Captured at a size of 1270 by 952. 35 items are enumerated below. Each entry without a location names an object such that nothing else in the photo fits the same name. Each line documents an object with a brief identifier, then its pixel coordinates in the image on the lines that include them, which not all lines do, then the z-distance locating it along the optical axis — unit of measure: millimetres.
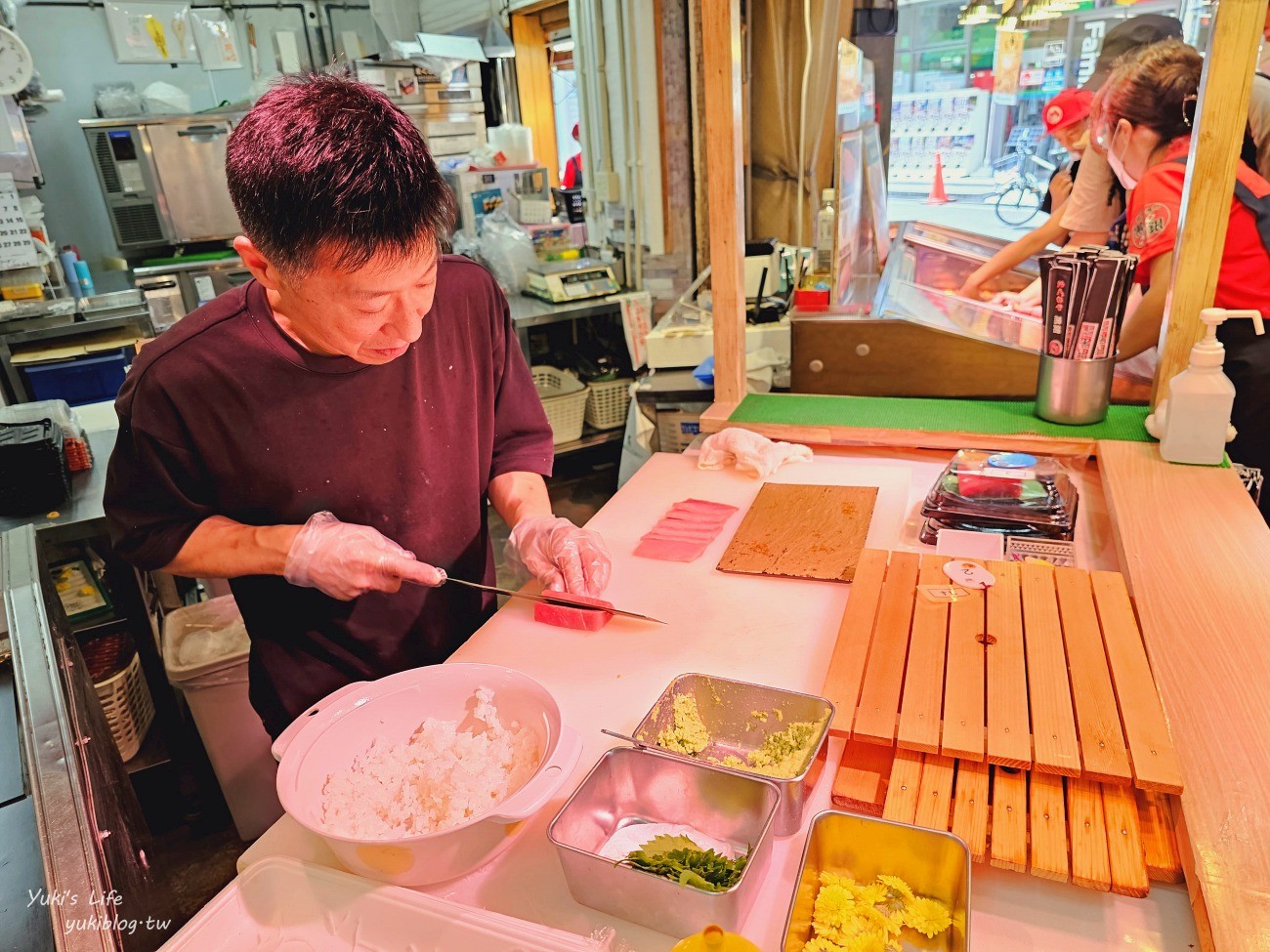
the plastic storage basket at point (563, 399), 4156
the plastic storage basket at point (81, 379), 4227
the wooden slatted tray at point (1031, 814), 846
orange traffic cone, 3516
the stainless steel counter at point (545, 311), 4020
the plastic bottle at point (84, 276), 5023
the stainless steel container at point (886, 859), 838
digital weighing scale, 4137
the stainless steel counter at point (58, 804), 841
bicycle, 3127
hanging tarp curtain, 3414
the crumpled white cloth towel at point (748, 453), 1960
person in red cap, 2695
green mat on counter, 1936
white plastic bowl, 865
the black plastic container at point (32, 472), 2129
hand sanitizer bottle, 1653
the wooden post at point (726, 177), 1943
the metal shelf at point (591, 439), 4281
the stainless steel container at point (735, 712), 1103
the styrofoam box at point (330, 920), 804
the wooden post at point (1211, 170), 1585
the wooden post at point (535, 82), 5707
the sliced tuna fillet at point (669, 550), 1604
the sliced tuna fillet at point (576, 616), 1384
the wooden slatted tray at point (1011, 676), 955
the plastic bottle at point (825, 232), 2740
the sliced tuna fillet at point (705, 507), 1789
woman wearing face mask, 1958
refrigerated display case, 2221
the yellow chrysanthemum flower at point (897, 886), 877
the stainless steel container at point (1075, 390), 1900
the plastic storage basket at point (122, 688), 2281
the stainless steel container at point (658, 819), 837
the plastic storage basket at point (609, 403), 4323
